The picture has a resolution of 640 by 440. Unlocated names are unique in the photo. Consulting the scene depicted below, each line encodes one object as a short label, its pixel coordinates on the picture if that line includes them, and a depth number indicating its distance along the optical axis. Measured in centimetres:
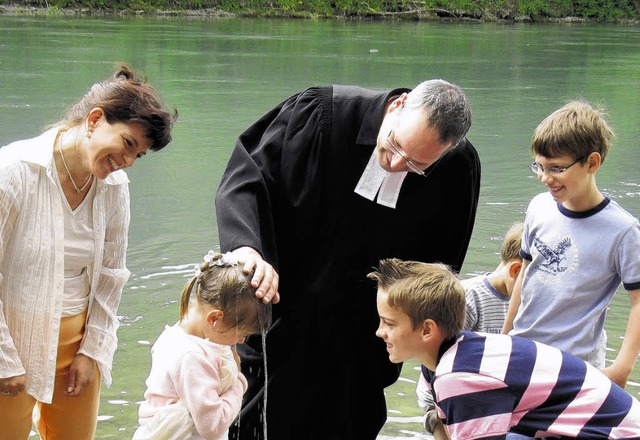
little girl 526
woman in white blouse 544
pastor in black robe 592
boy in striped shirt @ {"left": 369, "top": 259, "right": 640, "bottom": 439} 487
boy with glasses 597
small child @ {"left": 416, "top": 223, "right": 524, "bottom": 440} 698
